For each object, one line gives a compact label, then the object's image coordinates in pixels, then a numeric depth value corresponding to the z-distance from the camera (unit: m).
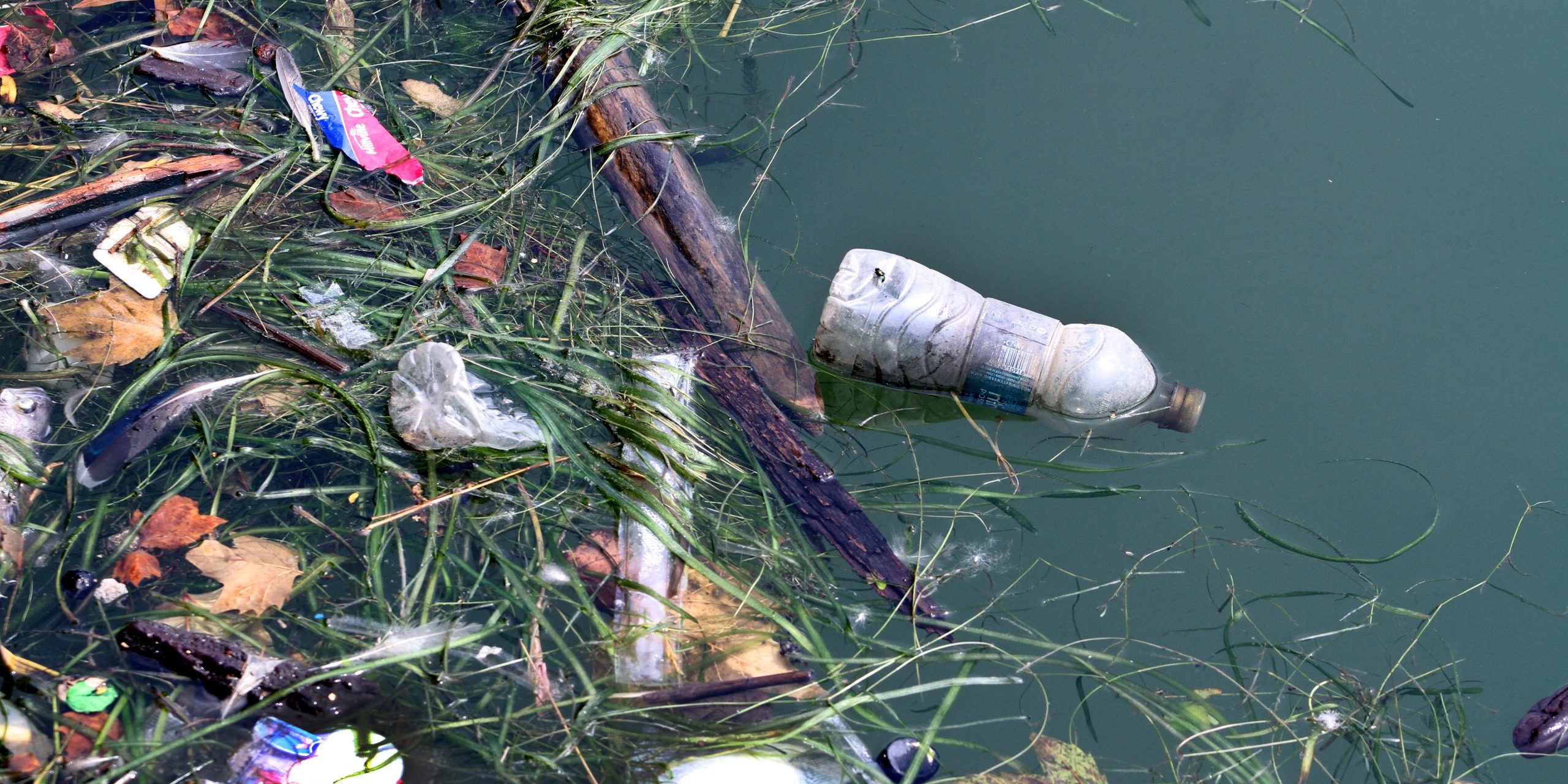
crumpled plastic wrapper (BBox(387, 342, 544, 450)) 2.47
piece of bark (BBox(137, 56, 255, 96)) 3.11
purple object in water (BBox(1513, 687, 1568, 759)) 2.46
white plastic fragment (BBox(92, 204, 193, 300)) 2.70
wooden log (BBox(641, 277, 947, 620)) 2.54
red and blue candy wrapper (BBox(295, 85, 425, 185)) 2.94
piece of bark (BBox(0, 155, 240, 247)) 2.74
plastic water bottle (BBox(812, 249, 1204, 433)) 2.68
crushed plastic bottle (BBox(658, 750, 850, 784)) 2.16
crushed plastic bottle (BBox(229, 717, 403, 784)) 2.03
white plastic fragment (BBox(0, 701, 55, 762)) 2.05
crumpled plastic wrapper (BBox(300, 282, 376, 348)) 2.70
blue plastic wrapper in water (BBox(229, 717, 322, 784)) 2.04
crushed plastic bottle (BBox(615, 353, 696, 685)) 2.34
